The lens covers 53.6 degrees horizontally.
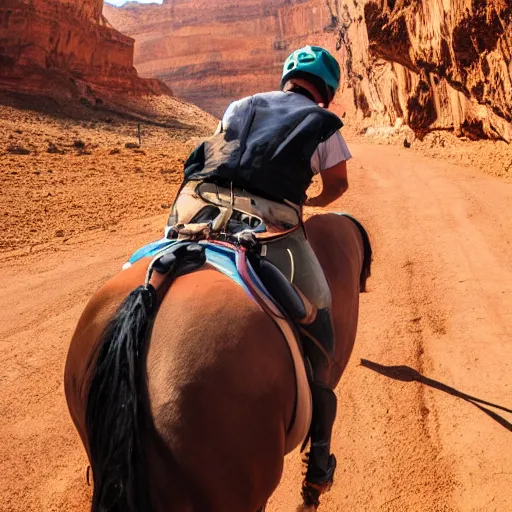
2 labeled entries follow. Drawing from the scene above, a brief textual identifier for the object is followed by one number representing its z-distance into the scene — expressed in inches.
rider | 90.9
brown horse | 61.4
